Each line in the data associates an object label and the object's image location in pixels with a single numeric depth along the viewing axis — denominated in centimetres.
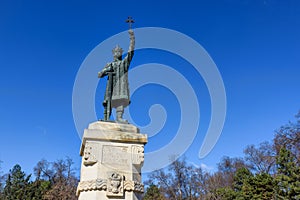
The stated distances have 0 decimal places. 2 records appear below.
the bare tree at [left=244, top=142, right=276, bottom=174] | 4075
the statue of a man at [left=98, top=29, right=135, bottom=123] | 868
